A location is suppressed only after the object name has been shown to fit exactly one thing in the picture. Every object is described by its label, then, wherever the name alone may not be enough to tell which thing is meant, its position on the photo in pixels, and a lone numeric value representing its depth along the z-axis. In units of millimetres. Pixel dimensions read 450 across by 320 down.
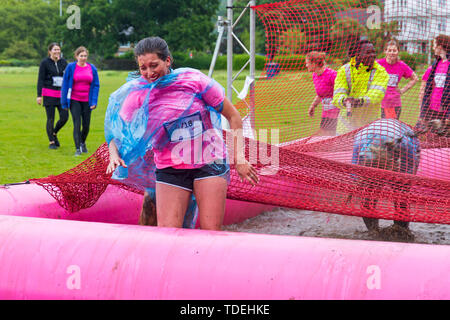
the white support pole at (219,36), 7719
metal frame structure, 7395
